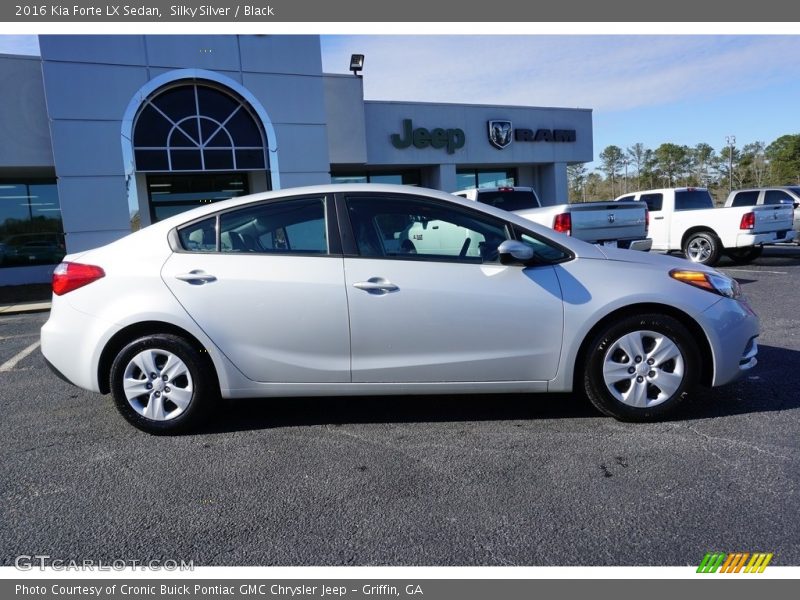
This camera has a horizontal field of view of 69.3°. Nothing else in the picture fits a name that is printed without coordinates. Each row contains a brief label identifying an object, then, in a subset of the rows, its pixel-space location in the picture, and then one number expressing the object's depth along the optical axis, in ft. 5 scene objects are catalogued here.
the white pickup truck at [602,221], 29.53
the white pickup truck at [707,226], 40.50
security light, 56.54
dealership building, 41.96
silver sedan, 12.11
